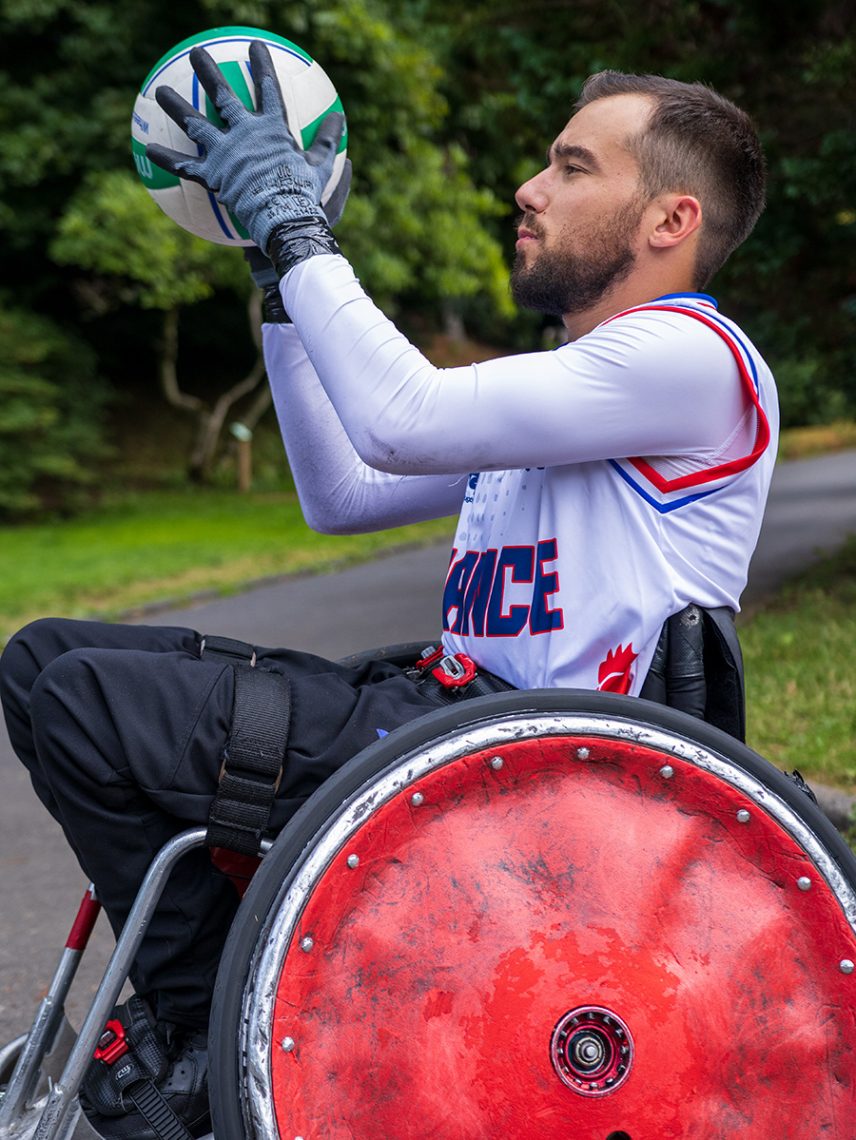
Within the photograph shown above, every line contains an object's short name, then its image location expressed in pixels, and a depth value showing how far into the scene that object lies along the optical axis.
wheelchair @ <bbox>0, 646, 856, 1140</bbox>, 1.66
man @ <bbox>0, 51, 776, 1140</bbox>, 1.84
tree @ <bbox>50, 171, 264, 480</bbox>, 16.59
